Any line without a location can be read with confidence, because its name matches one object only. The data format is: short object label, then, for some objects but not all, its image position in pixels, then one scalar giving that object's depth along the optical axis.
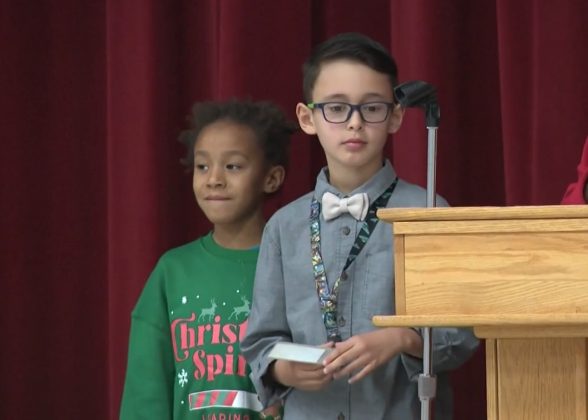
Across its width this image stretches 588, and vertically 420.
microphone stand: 7.46
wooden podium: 7.16
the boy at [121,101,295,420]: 7.93
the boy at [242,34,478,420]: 7.65
